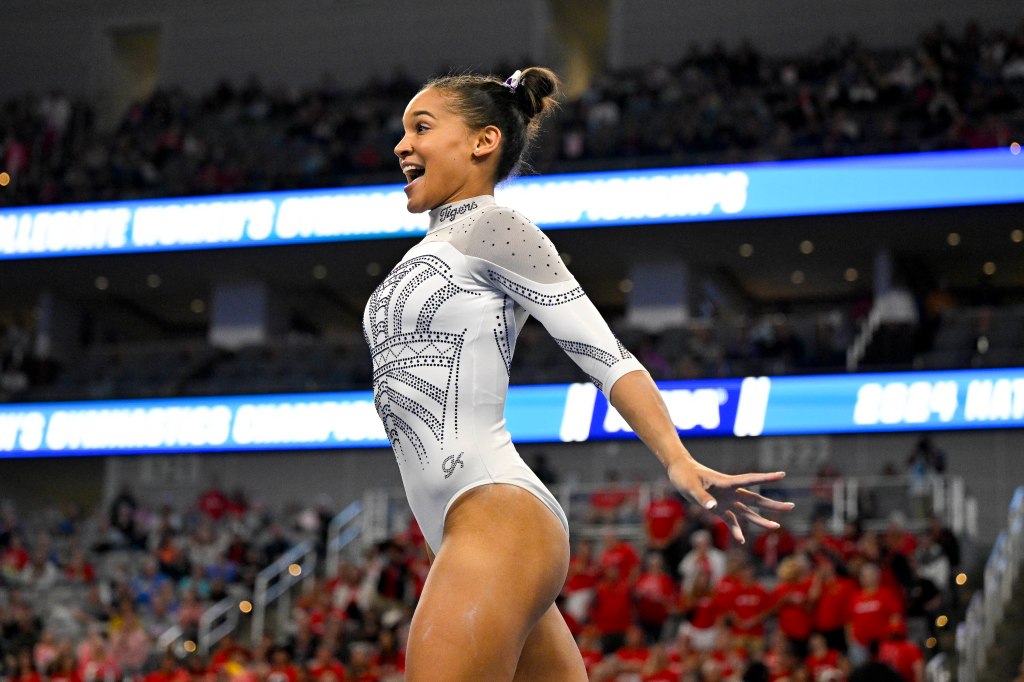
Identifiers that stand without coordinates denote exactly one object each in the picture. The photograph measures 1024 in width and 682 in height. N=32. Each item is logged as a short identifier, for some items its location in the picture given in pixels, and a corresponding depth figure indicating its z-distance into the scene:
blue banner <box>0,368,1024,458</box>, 19.12
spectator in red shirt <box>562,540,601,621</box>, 12.91
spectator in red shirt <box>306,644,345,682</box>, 12.34
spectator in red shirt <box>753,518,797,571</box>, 13.93
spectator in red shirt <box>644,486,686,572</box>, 13.67
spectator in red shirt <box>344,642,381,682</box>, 12.46
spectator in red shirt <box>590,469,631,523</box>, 16.38
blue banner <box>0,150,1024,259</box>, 20.34
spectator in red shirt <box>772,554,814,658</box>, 11.32
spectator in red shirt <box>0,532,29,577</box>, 18.94
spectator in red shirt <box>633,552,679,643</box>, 12.55
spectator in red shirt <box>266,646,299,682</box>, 12.52
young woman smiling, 2.69
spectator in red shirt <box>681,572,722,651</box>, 12.01
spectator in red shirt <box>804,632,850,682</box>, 10.47
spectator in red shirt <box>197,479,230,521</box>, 21.19
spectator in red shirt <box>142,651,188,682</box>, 13.48
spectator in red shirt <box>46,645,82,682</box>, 14.15
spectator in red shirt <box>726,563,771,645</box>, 11.80
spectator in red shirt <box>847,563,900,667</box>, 10.97
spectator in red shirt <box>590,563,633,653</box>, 12.41
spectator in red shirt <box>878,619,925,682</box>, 10.35
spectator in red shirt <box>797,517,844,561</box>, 12.42
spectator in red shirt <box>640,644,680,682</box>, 10.94
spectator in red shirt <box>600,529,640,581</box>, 13.25
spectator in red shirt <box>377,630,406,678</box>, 12.82
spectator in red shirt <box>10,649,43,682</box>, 14.16
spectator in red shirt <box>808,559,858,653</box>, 11.29
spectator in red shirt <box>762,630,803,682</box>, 10.46
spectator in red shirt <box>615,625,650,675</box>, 11.48
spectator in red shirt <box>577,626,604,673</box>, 11.73
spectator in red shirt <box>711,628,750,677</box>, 10.81
